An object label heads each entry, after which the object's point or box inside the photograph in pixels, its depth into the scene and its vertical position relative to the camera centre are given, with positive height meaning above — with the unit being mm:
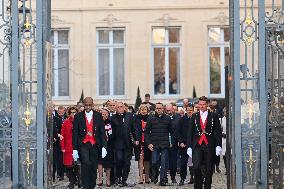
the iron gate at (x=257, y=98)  15320 +101
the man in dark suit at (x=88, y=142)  16812 -739
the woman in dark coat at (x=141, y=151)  20484 -1142
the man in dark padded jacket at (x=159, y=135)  20203 -733
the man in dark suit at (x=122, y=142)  19984 -883
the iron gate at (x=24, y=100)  15453 +89
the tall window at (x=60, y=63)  34844 +1714
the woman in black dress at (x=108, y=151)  19812 -1096
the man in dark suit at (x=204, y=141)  16531 -729
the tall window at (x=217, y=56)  34719 +1948
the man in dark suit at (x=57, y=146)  20734 -1008
